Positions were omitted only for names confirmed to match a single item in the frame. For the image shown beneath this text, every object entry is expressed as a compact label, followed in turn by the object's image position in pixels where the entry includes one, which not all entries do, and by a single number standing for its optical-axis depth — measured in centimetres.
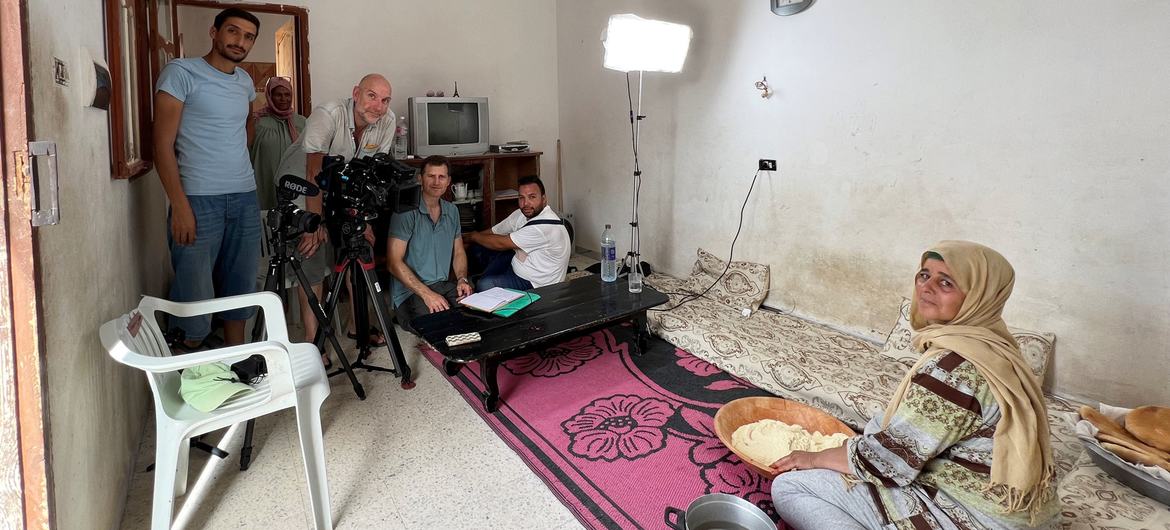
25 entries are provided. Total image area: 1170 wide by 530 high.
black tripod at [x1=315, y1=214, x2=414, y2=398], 259
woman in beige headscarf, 129
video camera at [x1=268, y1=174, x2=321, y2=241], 233
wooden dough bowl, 218
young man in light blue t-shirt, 222
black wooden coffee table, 242
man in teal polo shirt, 291
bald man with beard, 281
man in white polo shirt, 320
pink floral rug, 196
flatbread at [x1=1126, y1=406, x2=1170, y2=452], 189
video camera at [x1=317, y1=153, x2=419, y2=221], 251
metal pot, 162
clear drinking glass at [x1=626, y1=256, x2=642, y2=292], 308
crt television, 431
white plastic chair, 156
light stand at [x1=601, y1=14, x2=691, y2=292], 326
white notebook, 271
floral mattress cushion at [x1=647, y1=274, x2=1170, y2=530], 176
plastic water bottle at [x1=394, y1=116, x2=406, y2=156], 420
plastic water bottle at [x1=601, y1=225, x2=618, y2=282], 318
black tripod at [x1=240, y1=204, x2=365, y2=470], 234
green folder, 270
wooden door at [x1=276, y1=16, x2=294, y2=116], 394
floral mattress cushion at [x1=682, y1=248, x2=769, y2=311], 360
